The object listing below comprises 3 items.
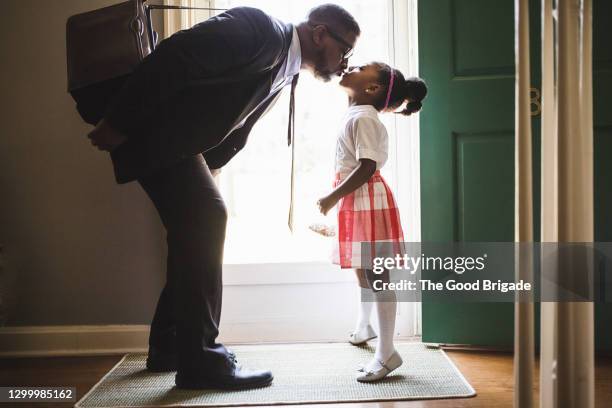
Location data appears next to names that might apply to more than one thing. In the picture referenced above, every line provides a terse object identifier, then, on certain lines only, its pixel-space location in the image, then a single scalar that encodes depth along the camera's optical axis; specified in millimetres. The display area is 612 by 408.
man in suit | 1556
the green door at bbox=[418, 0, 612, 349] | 2193
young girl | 1905
